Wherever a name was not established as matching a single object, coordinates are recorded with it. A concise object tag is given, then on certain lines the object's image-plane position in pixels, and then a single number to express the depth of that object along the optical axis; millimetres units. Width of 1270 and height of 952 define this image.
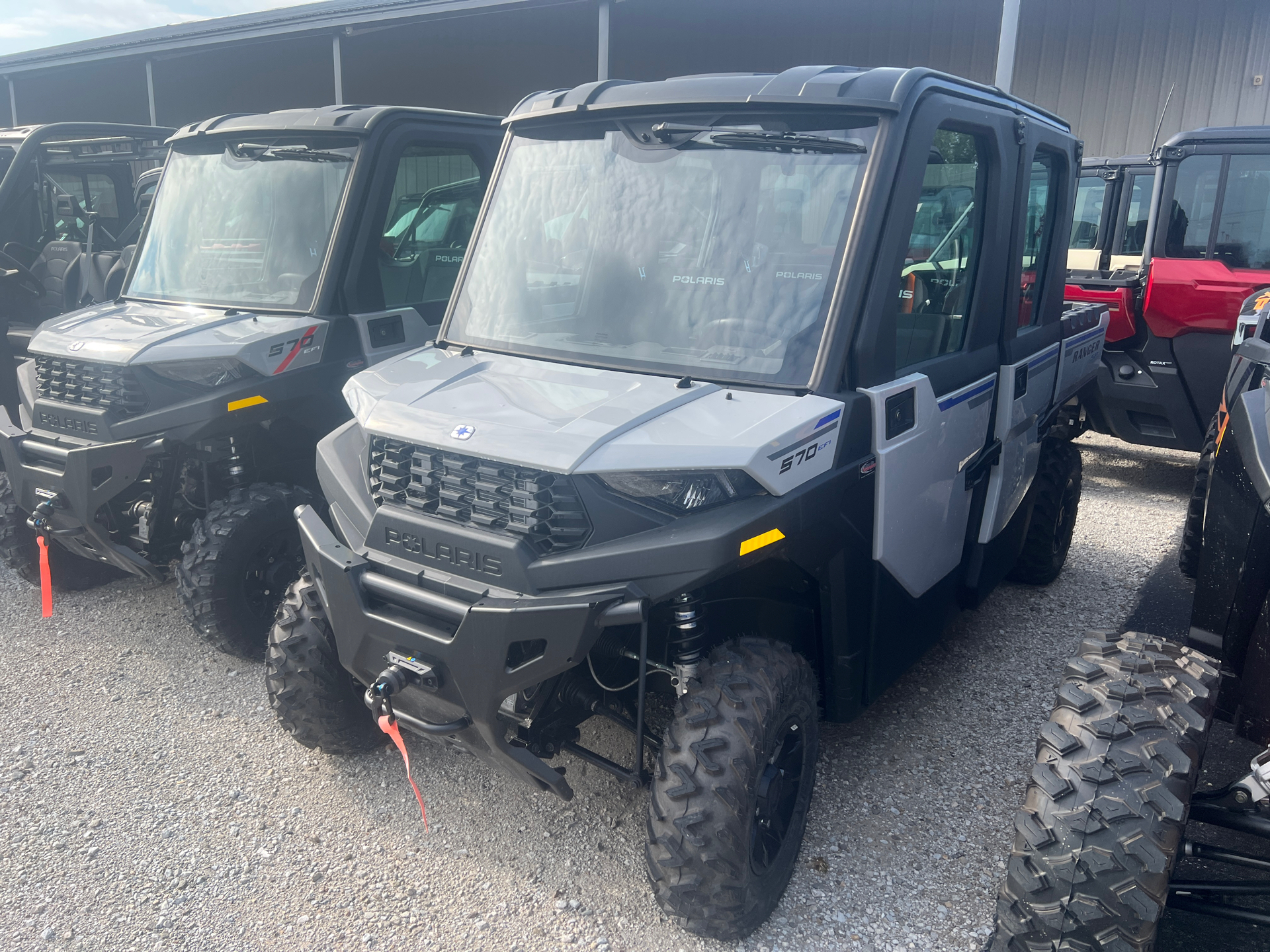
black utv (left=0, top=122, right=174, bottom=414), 5535
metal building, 12734
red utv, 5953
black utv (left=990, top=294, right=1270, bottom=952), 2055
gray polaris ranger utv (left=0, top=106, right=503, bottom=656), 3893
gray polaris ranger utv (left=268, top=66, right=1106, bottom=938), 2328
